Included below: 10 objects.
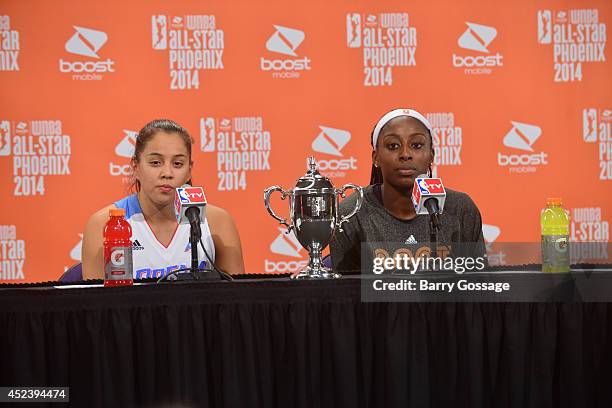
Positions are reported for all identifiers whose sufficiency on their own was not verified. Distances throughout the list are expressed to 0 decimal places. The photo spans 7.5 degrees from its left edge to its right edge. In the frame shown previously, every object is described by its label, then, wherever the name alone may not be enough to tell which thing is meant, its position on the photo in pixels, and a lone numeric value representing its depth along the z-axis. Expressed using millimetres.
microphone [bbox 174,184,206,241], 13801
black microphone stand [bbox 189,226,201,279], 13788
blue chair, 14644
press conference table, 13574
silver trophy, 13872
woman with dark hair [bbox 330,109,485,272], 14498
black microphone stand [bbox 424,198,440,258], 13789
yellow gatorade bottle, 13796
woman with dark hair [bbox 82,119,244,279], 14608
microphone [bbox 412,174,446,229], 13801
